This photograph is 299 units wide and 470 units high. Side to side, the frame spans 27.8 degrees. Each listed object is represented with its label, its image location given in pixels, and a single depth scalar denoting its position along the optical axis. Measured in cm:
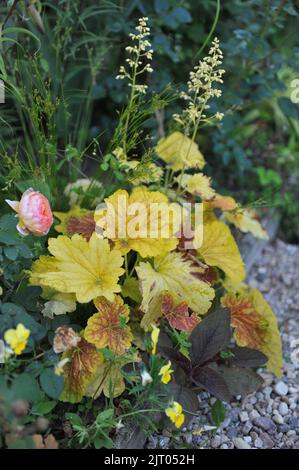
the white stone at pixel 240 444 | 139
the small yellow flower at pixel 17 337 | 106
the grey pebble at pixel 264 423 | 144
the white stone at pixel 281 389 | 155
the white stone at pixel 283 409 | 149
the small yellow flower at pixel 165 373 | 115
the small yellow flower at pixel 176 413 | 111
